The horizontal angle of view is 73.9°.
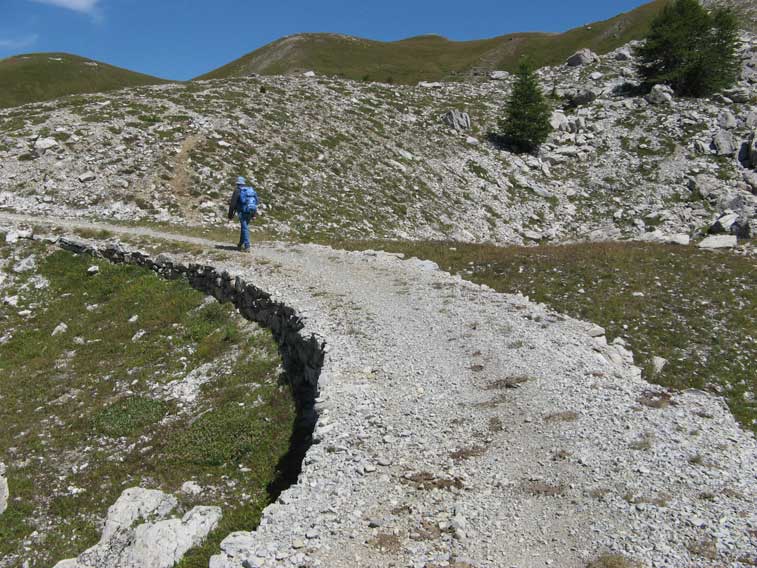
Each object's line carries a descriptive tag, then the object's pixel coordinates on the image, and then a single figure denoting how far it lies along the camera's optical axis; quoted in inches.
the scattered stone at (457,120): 2148.1
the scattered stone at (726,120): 2040.2
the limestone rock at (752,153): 1857.7
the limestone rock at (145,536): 343.6
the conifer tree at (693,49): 2186.3
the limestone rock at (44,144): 1365.7
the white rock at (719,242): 1031.0
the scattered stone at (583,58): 2913.4
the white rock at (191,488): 456.4
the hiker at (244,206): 952.9
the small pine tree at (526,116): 2036.2
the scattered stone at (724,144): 1932.8
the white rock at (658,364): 636.1
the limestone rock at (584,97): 2410.2
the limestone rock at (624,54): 2807.6
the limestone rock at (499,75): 2965.6
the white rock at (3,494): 473.0
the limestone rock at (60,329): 821.2
